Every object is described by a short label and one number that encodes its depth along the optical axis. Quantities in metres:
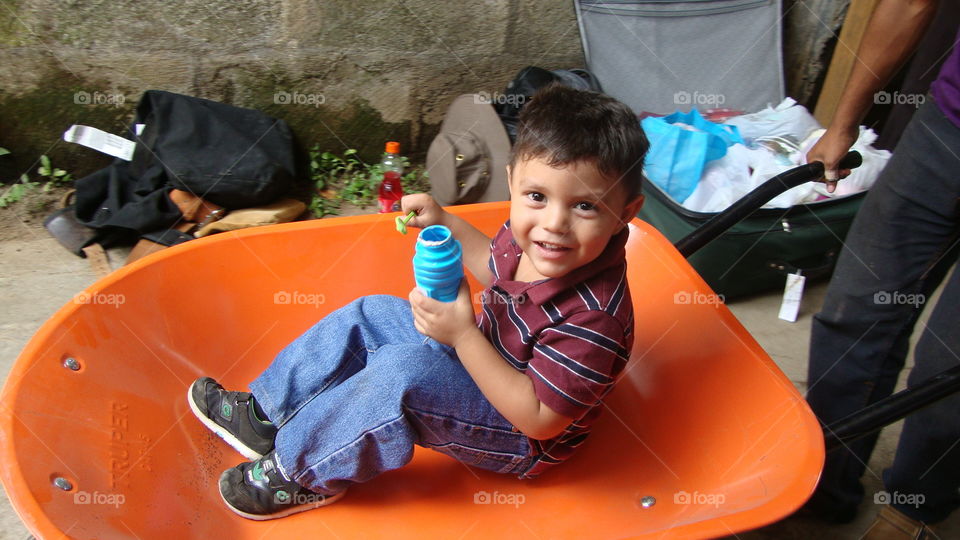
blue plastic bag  2.18
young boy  0.97
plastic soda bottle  2.30
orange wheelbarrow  1.01
